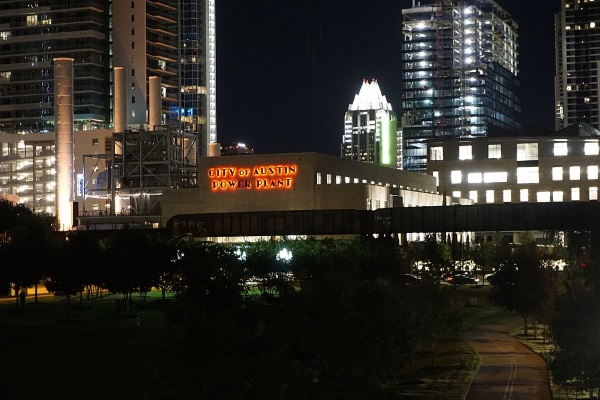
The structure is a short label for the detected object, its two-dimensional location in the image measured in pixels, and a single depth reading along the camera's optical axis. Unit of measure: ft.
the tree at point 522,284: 277.03
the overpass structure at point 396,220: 376.07
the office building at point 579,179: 650.84
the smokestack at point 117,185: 593.18
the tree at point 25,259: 344.69
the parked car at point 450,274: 460.14
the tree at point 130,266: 338.34
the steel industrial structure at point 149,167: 578.66
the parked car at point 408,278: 352.46
